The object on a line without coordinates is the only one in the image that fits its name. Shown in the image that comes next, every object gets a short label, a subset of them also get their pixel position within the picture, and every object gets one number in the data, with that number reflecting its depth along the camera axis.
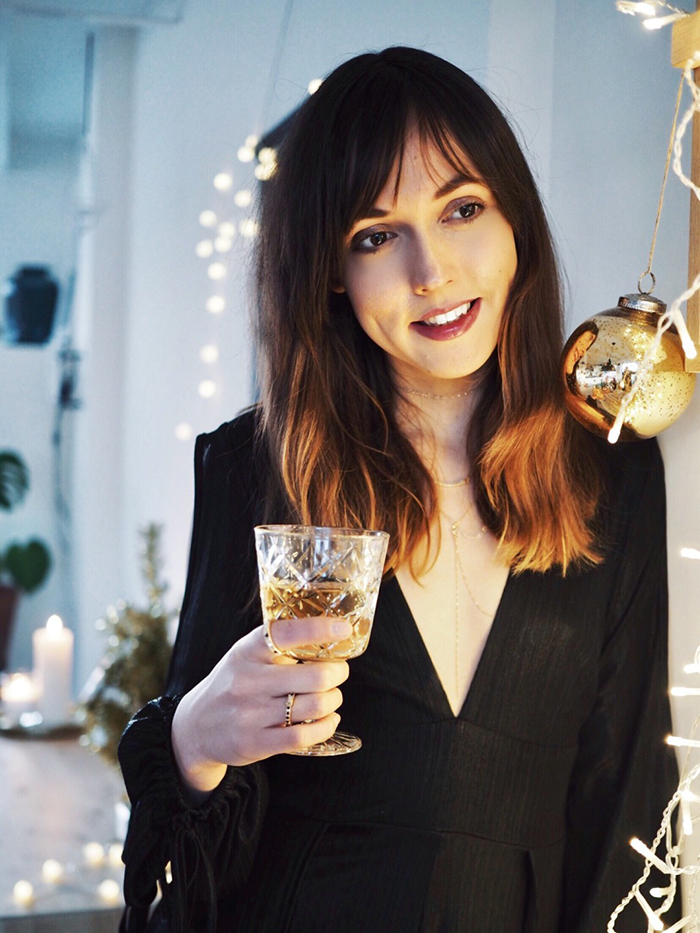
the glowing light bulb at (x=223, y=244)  2.90
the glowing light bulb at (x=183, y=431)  3.10
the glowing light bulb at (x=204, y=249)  3.03
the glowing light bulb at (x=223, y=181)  2.87
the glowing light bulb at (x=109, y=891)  1.77
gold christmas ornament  0.93
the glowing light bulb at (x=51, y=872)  1.81
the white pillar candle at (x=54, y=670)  2.78
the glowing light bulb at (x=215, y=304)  2.90
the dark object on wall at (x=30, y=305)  4.15
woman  1.11
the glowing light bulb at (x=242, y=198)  2.69
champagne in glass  0.85
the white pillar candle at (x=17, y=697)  2.91
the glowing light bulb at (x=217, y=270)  2.92
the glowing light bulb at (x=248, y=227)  1.74
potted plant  4.16
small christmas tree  2.15
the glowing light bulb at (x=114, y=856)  1.88
